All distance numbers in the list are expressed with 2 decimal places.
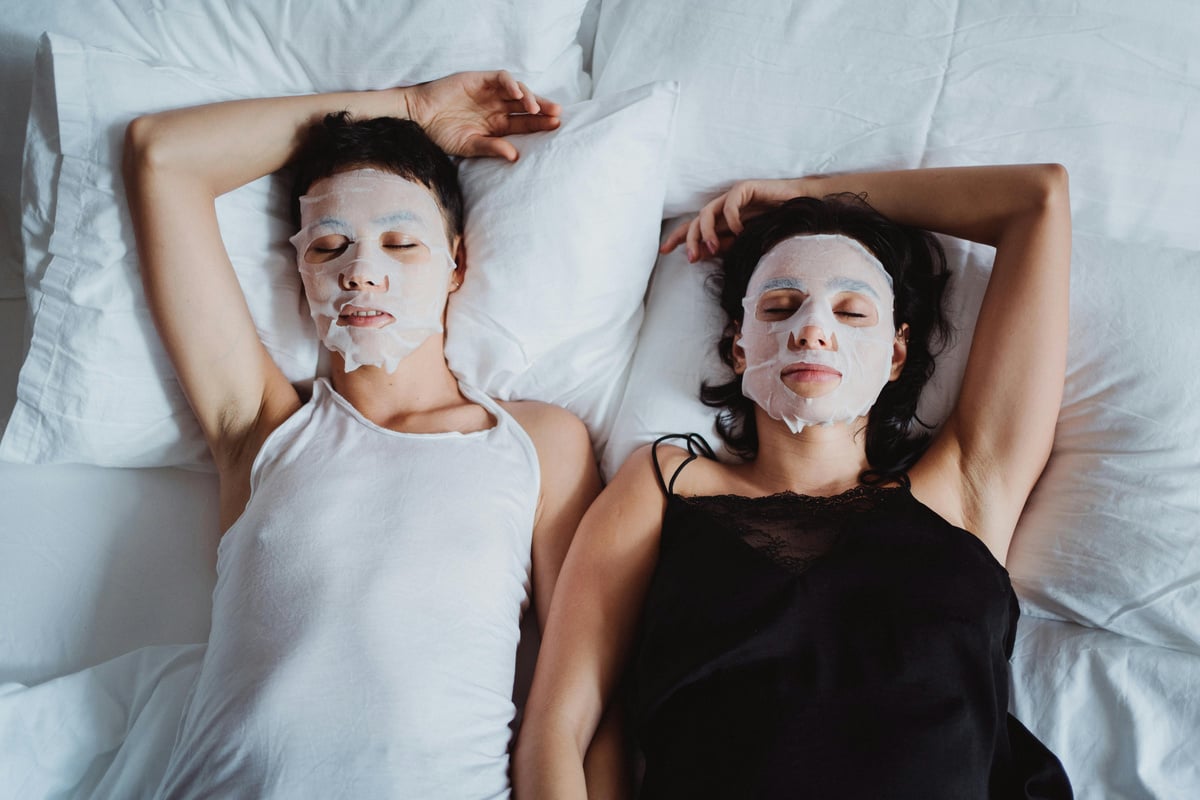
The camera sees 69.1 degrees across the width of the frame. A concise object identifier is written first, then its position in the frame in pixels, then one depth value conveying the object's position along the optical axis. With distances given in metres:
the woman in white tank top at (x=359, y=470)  1.14
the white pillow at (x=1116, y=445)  1.25
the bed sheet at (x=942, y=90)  1.45
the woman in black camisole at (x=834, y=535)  1.10
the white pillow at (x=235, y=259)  1.44
